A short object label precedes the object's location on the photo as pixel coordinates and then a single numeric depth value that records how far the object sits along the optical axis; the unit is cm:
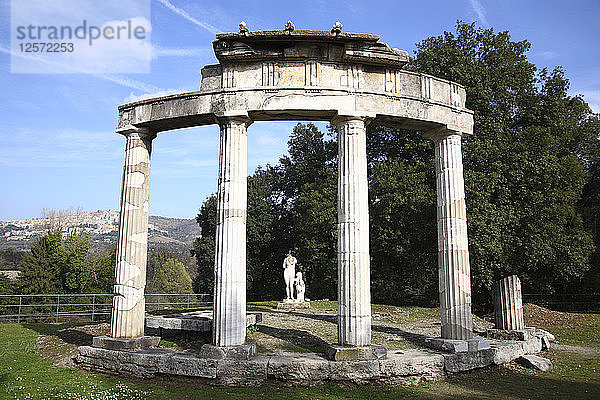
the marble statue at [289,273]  2353
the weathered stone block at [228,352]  966
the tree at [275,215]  3581
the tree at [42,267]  3234
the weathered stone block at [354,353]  961
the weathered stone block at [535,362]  1055
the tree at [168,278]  4966
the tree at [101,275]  3578
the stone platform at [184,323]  1255
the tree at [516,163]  2059
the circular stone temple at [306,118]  1039
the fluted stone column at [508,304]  1312
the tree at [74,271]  3447
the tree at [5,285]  3070
